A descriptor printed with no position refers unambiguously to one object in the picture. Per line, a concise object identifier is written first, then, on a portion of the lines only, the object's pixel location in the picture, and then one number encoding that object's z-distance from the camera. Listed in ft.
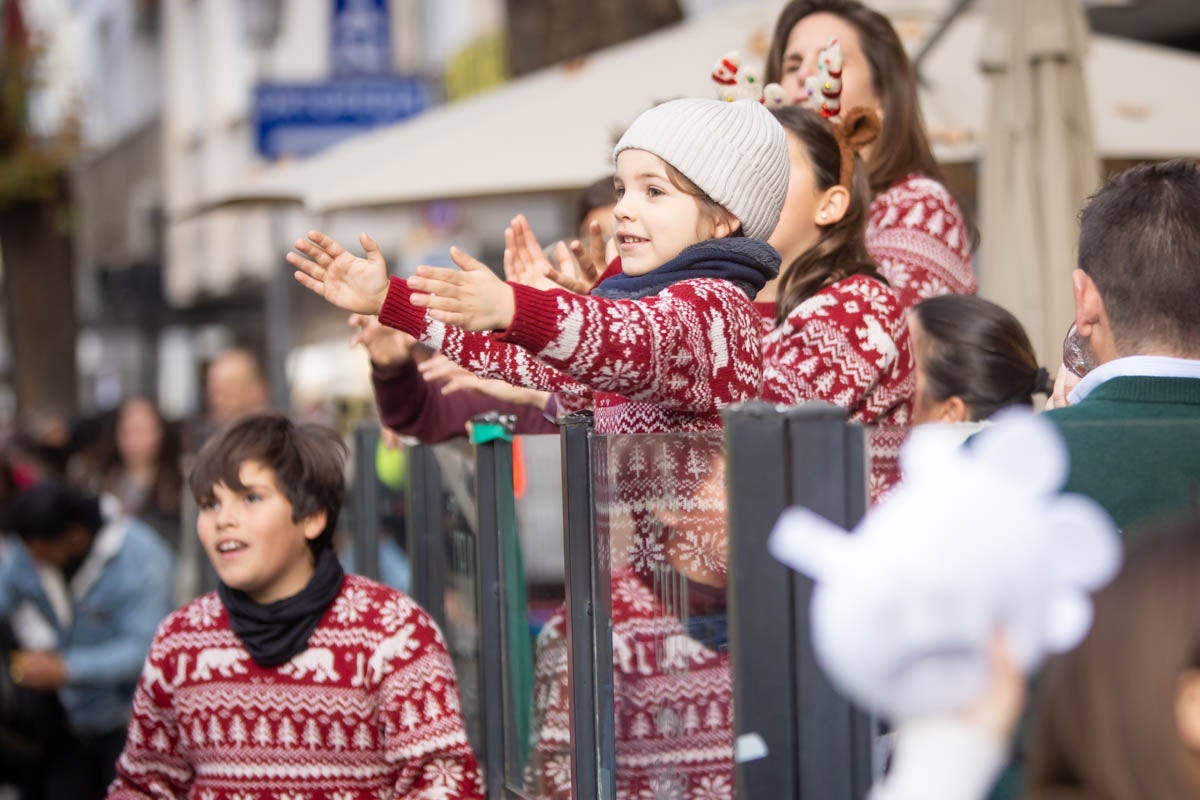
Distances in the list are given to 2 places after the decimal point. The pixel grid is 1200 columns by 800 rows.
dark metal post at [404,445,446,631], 27.73
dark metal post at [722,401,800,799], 14.12
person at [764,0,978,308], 26.25
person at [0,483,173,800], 44.19
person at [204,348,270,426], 53.57
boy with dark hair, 21.75
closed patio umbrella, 34.14
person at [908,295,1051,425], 25.16
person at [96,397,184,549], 53.31
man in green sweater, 14.48
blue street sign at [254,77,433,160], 75.61
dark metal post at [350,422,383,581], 32.94
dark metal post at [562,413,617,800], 19.25
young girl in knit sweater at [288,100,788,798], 16.69
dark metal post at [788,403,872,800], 14.06
